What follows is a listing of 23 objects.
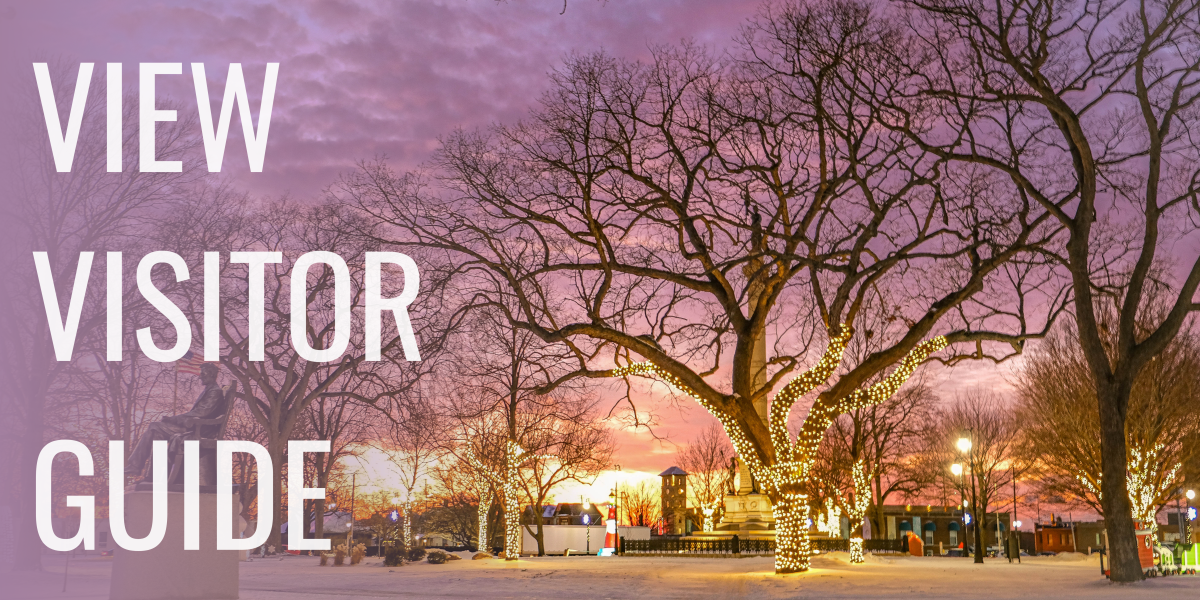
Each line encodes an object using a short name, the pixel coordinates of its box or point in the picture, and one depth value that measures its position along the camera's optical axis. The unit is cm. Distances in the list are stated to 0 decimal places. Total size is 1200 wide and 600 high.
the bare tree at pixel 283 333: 3559
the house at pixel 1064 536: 8701
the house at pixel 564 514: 9019
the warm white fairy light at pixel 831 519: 4712
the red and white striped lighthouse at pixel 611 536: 4966
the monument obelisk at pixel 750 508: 3926
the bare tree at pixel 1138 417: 3241
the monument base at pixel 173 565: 1522
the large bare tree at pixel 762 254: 2300
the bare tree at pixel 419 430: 3497
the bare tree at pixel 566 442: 4062
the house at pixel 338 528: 6294
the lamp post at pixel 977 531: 3575
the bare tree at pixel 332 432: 4202
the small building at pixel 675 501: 10281
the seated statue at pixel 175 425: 1622
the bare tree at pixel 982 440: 5938
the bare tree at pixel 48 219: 2936
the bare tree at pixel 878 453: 3716
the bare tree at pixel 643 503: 11144
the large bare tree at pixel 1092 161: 1875
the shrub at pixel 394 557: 3194
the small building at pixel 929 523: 10838
